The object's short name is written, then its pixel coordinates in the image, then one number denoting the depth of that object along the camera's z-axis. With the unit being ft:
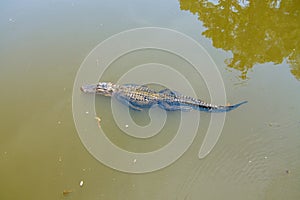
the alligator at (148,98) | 13.57
